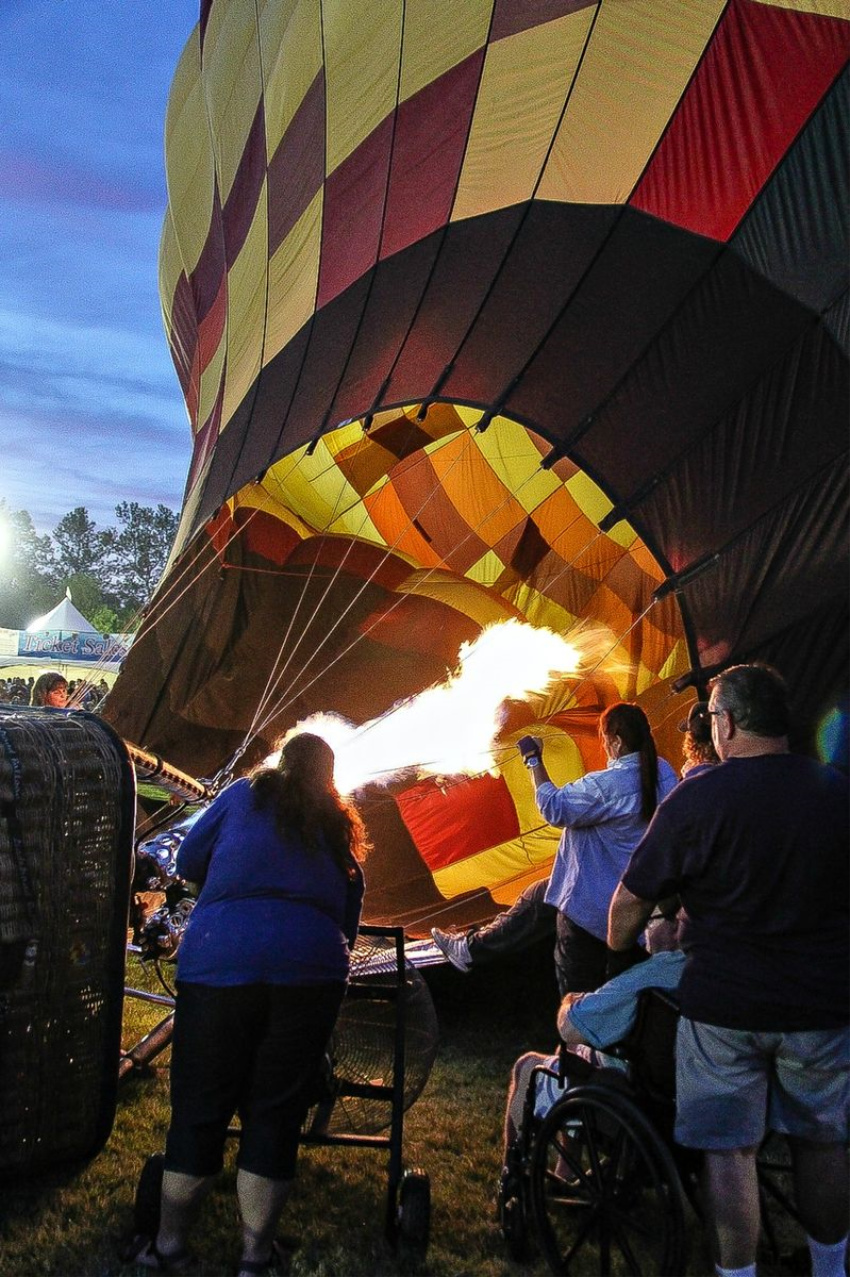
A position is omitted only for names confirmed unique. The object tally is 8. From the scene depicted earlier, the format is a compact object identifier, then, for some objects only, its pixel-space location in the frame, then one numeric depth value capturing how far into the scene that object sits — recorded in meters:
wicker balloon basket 2.36
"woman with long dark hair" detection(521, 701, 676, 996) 2.72
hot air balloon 2.88
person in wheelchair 2.01
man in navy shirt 1.78
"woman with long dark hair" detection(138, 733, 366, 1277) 2.05
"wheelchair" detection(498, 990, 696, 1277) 1.81
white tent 24.80
